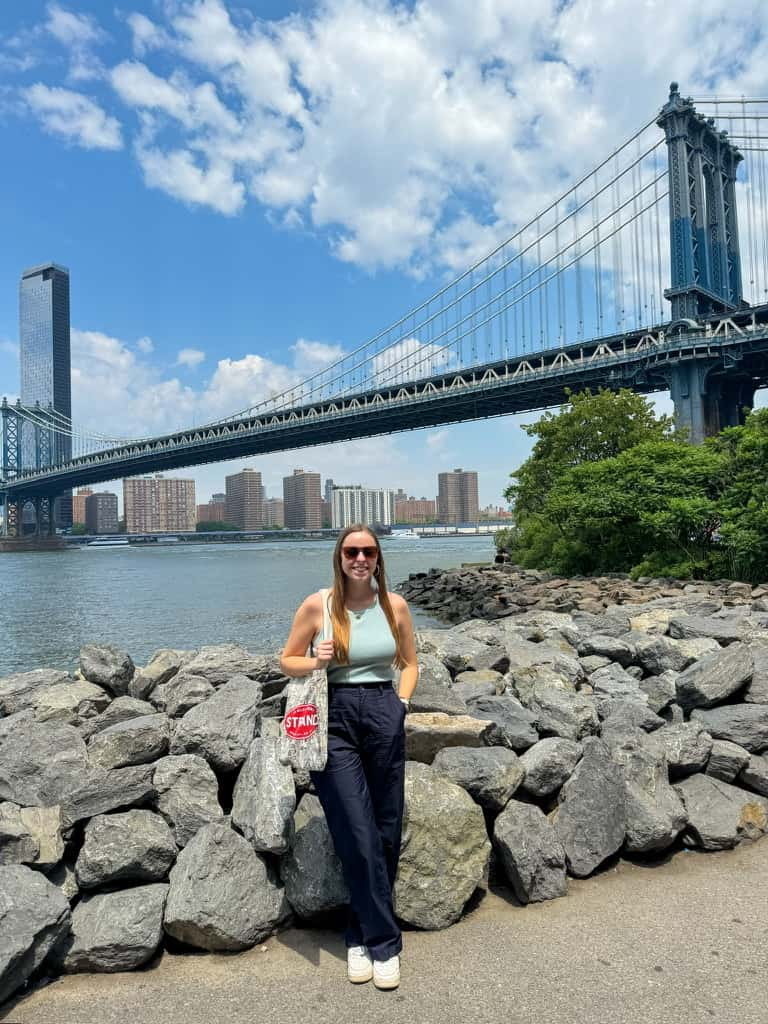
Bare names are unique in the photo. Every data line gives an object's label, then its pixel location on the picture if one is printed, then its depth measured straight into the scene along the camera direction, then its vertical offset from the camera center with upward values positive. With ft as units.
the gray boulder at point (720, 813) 10.79 -4.50
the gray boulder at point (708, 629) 21.70 -3.29
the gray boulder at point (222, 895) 8.48 -4.35
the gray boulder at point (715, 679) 14.23 -3.12
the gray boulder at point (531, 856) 9.43 -4.35
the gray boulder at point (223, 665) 16.80 -3.16
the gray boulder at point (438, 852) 8.91 -4.13
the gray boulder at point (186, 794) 10.02 -3.73
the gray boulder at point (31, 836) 8.89 -3.76
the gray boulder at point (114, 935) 8.21 -4.59
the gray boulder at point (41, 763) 10.41 -3.54
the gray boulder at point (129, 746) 11.53 -3.39
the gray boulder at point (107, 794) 9.73 -3.56
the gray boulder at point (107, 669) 17.70 -3.28
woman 8.04 -2.31
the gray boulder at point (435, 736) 11.19 -3.23
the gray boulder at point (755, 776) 12.17 -4.30
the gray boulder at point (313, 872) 8.87 -4.25
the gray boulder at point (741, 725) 13.10 -3.74
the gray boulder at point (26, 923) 7.46 -4.13
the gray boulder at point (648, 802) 10.30 -4.11
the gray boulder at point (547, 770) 11.04 -3.73
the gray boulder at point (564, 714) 13.16 -3.51
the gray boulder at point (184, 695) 14.52 -3.32
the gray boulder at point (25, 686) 17.67 -3.92
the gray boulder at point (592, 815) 10.07 -4.14
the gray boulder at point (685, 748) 11.87 -3.72
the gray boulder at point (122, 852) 9.02 -4.00
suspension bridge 119.44 +27.99
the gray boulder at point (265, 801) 9.11 -3.55
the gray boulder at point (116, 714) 13.92 -3.61
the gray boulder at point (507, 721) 12.29 -3.48
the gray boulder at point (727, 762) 12.19 -4.05
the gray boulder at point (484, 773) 10.23 -3.51
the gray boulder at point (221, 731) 11.29 -3.16
